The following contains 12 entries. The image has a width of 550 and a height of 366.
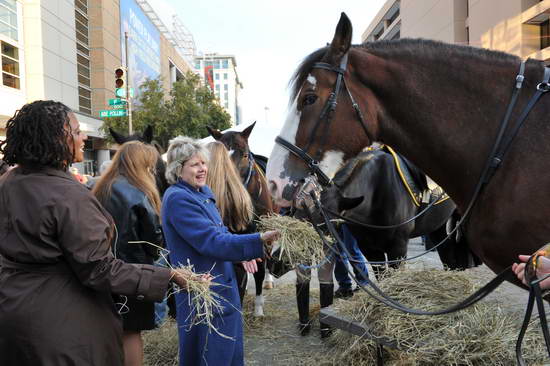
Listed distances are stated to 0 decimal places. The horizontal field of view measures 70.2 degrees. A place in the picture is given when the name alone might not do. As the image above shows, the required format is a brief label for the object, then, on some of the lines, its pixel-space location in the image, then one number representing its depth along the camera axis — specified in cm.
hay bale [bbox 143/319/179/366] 397
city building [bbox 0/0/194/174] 1791
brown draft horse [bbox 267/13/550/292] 185
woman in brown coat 169
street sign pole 1469
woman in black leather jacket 299
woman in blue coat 258
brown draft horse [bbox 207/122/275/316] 560
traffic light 1254
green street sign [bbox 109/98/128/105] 1356
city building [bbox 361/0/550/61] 2089
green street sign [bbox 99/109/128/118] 1372
